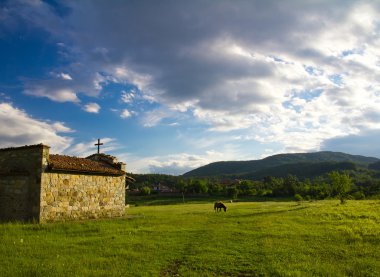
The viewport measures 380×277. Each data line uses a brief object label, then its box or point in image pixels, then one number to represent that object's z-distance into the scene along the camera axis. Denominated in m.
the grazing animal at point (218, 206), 38.32
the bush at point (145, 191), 110.94
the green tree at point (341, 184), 51.50
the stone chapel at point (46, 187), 22.50
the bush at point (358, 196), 81.86
